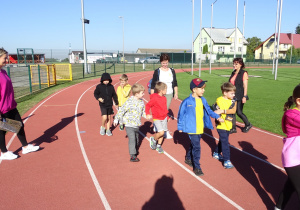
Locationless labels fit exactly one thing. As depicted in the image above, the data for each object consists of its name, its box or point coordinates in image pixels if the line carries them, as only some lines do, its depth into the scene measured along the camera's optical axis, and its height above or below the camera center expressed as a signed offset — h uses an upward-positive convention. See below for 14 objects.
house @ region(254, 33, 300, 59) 79.00 +6.60
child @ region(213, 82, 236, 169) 4.79 -0.93
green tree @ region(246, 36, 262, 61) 89.88 +7.97
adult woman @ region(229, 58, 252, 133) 6.86 -0.39
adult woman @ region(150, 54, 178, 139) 6.66 -0.30
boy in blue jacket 4.54 -0.90
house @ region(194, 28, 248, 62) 72.19 +7.31
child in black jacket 6.77 -0.78
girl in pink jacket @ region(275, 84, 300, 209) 2.88 -0.89
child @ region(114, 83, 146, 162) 5.25 -1.00
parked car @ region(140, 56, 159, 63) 57.69 +1.63
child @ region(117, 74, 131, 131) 7.46 -0.75
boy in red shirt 5.43 -0.94
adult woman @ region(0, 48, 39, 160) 4.99 -0.78
